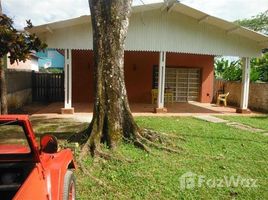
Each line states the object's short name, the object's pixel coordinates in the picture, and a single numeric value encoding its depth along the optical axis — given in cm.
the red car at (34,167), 184
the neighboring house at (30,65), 1700
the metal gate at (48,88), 1203
